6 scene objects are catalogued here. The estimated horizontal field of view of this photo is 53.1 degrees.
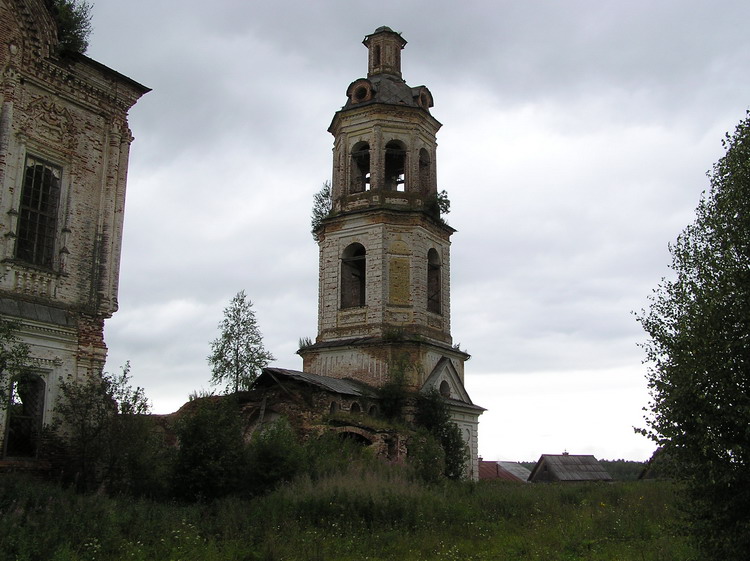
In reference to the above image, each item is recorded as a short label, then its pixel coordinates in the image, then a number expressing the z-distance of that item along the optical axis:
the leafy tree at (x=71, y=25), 15.90
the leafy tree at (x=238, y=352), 28.88
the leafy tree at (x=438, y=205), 27.56
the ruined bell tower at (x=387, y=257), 25.69
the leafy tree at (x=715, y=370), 9.87
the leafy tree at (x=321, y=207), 28.70
